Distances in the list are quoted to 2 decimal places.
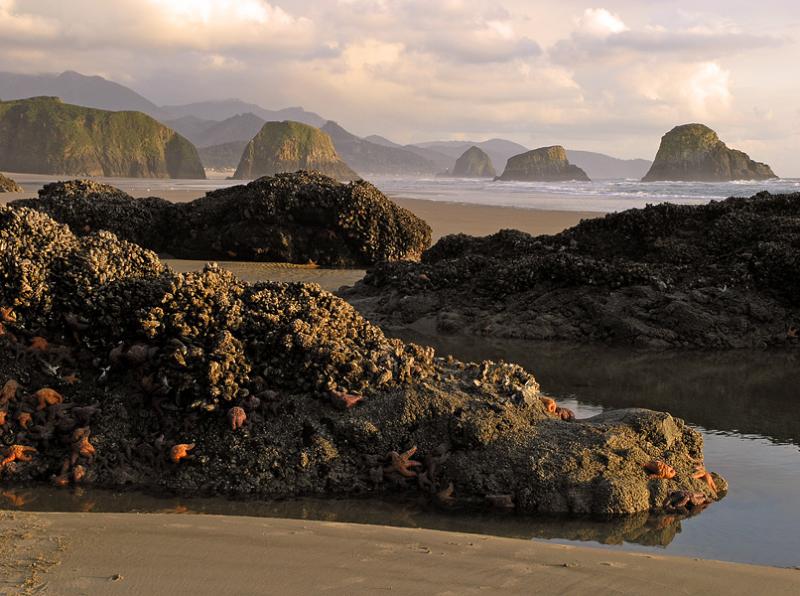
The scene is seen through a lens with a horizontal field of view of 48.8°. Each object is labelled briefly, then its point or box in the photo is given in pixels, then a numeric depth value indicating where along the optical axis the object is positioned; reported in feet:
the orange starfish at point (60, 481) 16.28
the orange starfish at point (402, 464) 16.42
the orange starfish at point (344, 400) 17.34
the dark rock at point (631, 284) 32.50
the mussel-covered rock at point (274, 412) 16.29
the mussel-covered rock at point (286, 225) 53.67
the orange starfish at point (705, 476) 16.78
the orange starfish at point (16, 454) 16.49
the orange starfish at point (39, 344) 18.70
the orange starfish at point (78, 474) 16.38
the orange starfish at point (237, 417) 16.90
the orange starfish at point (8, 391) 17.44
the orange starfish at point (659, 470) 16.42
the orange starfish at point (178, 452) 16.56
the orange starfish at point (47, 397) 17.54
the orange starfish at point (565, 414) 18.40
